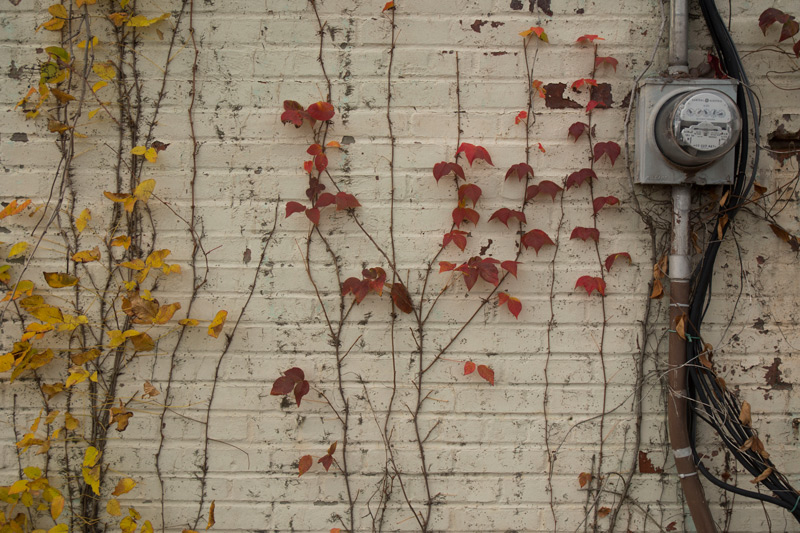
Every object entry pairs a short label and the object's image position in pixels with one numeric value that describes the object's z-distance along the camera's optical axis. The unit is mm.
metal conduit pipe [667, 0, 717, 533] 1596
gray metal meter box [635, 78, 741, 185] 1499
